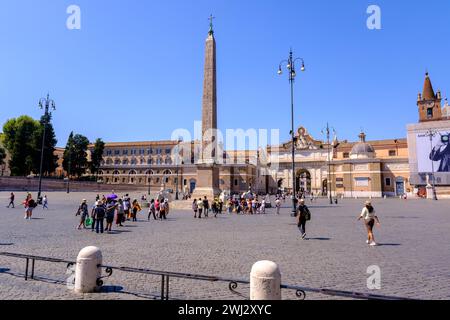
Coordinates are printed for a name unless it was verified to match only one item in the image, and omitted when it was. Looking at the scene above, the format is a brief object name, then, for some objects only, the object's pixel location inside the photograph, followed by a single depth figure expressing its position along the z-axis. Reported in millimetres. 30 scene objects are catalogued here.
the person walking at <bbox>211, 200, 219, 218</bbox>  19869
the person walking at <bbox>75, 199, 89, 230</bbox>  12886
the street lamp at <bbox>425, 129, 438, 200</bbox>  47641
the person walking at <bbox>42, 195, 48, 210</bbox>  22172
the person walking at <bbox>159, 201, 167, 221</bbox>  17125
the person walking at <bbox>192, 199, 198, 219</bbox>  18094
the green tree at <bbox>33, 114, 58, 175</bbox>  49250
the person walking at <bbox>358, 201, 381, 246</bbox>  8992
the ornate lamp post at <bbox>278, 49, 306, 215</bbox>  20031
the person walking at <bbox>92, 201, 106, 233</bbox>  11703
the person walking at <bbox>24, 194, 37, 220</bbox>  15367
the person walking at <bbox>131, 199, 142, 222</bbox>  16242
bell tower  59100
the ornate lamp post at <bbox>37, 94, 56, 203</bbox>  24678
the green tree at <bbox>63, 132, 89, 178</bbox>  61219
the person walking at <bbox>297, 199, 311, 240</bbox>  10297
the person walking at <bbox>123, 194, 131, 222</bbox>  16472
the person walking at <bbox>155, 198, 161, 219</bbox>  17741
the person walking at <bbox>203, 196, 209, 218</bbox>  19188
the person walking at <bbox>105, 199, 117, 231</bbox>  12086
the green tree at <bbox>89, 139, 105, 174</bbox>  65488
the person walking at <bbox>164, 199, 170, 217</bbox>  17891
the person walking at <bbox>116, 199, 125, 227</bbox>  13965
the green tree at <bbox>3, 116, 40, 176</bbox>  48625
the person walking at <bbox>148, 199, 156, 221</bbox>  17277
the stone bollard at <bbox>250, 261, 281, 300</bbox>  3842
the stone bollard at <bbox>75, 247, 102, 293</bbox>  4750
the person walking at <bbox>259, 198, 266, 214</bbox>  23281
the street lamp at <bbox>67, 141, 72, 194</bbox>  60541
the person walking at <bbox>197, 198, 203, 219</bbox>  18162
